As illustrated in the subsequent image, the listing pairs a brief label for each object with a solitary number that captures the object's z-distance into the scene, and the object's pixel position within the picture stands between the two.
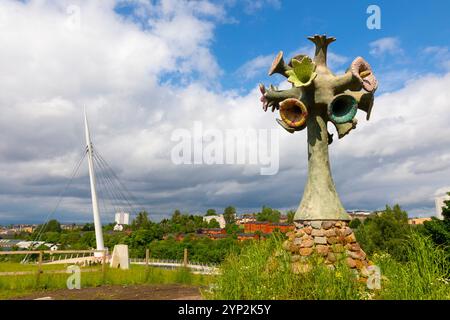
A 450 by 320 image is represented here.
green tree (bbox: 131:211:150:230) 53.81
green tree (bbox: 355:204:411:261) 22.94
